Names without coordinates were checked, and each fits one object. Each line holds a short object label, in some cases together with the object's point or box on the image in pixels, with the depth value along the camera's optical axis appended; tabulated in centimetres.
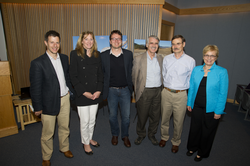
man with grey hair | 257
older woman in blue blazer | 212
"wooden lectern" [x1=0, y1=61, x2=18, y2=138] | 295
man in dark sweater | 247
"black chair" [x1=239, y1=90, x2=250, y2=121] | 403
